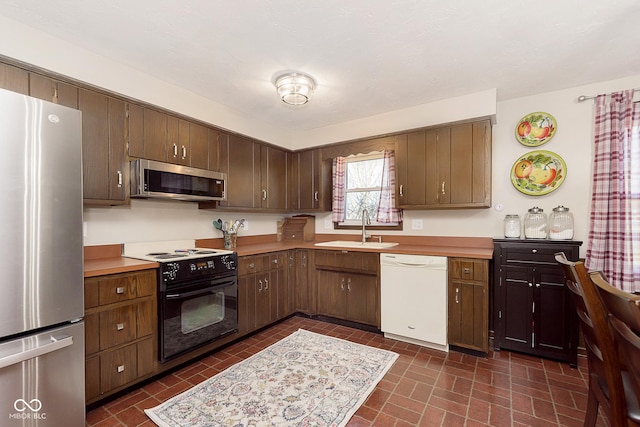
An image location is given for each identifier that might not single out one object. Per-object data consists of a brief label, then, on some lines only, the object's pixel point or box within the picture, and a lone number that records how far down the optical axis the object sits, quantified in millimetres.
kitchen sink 3340
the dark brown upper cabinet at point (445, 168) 2898
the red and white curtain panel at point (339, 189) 3988
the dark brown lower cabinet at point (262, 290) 2948
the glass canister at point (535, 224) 2750
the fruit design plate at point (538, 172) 2844
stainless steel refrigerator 1343
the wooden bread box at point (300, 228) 4309
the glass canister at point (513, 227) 2869
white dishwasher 2736
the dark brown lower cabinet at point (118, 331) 1855
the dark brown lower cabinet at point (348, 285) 3137
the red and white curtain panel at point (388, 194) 3609
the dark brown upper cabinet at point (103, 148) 2121
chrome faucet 3673
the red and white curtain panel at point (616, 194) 2467
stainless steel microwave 2365
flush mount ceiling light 2479
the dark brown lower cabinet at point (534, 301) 2447
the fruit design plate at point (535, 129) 2877
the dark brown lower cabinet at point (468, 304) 2584
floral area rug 1787
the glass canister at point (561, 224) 2637
